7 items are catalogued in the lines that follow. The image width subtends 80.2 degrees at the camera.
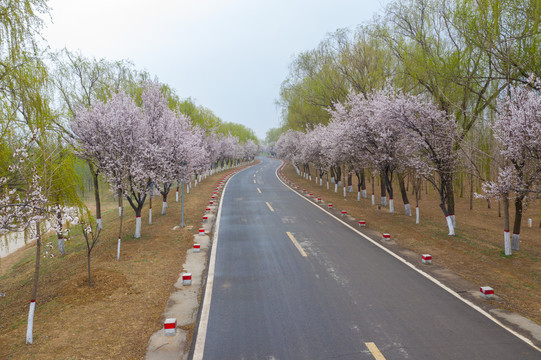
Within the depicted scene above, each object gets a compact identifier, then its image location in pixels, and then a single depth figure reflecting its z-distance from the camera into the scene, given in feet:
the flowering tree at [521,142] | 32.24
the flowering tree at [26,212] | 22.18
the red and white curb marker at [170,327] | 23.34
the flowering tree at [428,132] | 51.01
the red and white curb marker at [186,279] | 32.65
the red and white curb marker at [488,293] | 28.07
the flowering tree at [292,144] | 153.99
